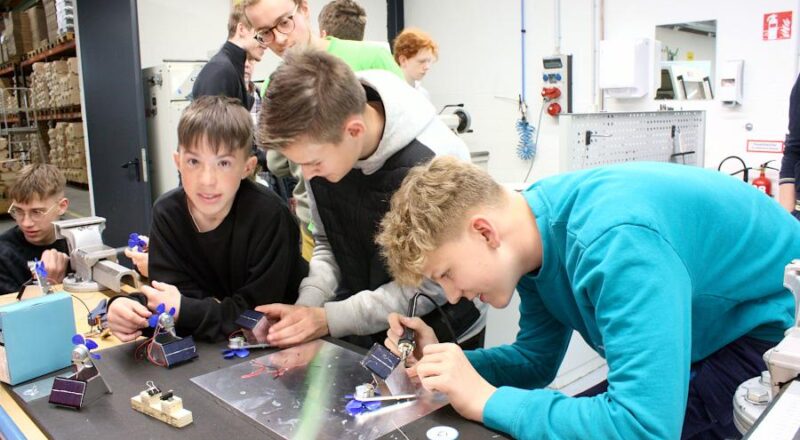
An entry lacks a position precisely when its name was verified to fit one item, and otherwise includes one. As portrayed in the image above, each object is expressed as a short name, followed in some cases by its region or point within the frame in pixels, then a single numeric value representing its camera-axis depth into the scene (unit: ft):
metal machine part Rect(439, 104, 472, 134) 12.90
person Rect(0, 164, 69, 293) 6.78
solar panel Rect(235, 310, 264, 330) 4.08
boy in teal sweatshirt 2.61
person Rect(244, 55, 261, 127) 8.27
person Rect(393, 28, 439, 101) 10.84
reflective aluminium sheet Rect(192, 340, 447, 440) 2.98
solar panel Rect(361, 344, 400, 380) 3.36
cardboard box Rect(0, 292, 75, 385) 3.63
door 11.84
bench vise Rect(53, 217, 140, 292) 5.50
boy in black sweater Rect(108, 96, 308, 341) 4.64
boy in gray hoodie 3.94
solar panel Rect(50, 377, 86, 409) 3.24
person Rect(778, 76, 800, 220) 7.28
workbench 2.96
